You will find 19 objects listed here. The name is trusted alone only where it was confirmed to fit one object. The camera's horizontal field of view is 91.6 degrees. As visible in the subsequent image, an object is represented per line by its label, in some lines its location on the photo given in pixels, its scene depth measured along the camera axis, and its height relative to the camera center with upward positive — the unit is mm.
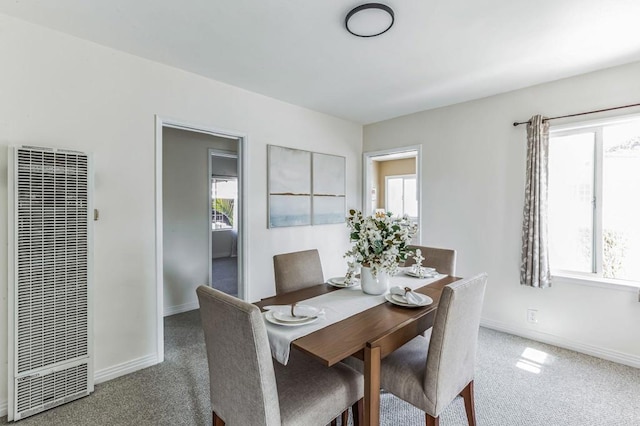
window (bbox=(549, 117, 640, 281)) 2664 +122
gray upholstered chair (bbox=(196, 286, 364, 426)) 1180 -769
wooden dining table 1321 -577
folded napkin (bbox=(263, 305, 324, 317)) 1592 -529
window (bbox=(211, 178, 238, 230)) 5746 +141
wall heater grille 1871 -443
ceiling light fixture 1822 +1188
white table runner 1396 -557
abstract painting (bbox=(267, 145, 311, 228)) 3434 +283
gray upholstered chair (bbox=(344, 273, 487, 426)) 1438 -785
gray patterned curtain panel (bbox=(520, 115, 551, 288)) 2887 +59
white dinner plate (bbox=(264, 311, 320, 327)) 1489 -540
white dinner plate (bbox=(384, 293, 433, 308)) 1788 -528
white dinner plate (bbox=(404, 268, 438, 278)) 2451 -494
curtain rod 2566 +878
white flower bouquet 1904 -189
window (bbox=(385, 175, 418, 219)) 7547 +436
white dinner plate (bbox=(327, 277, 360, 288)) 2229 -522
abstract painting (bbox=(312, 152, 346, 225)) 3902 +290
